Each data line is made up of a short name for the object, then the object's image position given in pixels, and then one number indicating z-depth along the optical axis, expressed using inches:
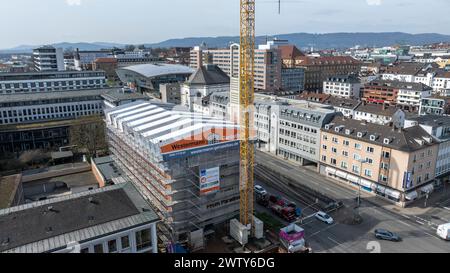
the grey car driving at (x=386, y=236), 1497.3
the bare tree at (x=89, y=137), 2669.8
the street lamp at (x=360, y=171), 1901.6
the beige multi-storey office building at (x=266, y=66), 5359.3
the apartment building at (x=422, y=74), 5004.7
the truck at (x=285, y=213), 1690.5
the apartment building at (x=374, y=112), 2997.0
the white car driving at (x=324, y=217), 1654.8
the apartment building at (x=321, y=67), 6144.2
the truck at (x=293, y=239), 1398.9
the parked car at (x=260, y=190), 1964.6
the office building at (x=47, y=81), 3799.2
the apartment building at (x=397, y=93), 4051.4
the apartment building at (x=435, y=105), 3654.0
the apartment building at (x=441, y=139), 1988.2
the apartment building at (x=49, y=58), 6053.2
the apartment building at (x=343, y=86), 4670.3
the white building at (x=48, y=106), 3078.2
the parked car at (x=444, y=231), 1494.8
